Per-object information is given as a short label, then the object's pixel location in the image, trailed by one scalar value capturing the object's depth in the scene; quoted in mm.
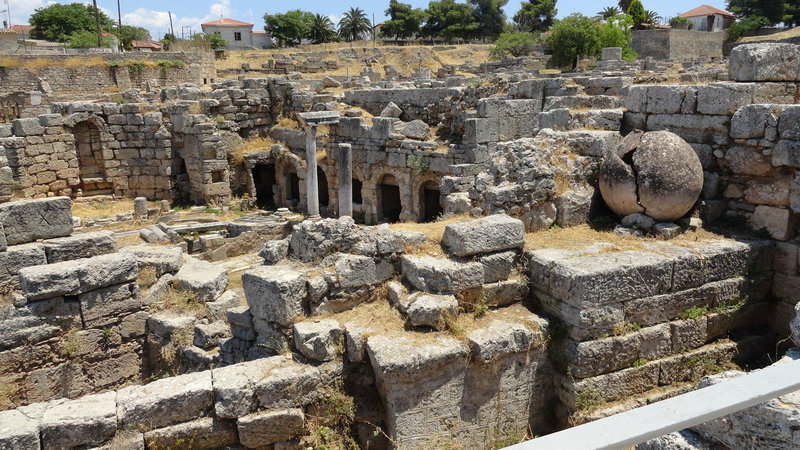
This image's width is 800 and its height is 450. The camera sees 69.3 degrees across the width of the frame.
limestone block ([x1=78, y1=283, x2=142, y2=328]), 6758
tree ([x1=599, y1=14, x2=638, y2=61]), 32688
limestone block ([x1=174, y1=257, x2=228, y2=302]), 8352
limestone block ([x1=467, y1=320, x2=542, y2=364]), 5238
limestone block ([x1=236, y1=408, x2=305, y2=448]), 4840
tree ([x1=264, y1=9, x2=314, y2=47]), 58031
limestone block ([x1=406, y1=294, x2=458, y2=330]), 5383
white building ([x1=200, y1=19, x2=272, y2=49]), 65875
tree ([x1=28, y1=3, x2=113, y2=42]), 54719
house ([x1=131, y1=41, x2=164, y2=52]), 53244
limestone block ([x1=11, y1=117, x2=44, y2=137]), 16734
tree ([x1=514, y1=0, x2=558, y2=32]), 63125
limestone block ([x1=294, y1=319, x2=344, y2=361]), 5234
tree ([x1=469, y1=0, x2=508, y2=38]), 61781
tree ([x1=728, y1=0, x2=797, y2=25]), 49750
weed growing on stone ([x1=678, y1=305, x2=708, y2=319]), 6160
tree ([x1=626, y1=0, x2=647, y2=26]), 53188
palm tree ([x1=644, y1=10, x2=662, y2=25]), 60181
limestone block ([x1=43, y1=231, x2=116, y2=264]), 7129
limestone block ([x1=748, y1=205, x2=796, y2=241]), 6812
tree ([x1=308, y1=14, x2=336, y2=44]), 58969
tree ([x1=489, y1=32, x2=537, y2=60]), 41562
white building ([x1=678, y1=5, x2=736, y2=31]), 58031
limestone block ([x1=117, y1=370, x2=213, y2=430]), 4684
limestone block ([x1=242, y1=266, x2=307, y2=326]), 5539
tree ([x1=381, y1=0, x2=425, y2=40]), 61000
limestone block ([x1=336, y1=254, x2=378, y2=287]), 5792
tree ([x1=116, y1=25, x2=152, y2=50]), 51088
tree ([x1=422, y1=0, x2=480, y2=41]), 60094
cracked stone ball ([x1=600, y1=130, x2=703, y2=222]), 6875
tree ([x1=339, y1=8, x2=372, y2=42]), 63375
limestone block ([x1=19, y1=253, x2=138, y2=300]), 6367
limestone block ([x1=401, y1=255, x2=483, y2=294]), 5711
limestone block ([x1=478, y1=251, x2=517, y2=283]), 5984
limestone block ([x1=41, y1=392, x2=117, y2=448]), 4430
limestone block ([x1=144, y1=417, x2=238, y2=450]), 4723
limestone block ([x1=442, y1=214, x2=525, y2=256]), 5895
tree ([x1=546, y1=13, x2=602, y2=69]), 31953
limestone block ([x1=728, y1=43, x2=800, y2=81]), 7527
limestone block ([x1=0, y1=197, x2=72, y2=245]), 7020
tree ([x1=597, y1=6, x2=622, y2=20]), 56169
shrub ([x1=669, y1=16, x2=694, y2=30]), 57803
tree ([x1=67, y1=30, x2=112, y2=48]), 40750
